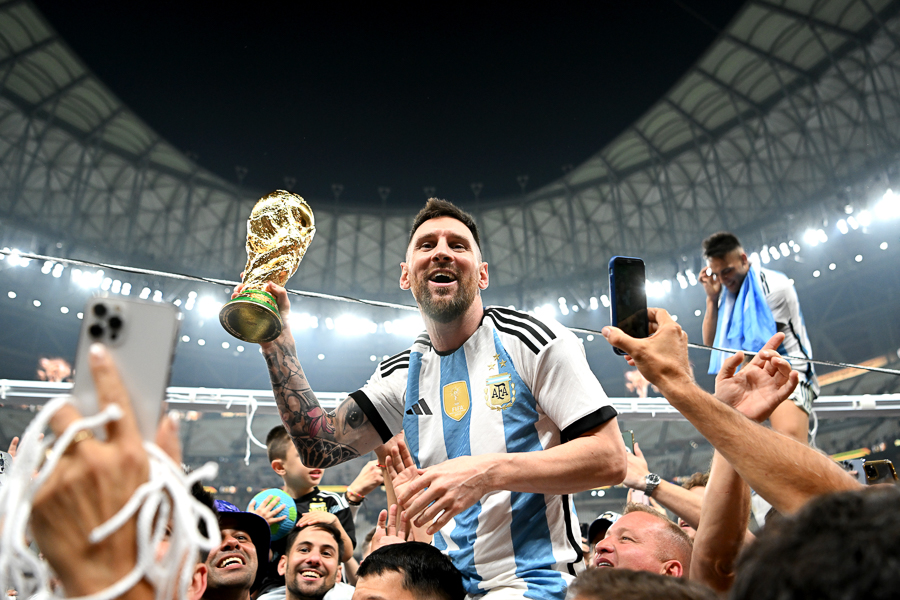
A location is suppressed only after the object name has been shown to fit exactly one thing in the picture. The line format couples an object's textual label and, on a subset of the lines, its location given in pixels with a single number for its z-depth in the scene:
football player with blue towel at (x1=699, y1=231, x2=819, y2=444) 4.23
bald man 2.56
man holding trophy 1.81
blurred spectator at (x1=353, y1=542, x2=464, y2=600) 2.00
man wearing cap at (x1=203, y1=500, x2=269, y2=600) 2.88
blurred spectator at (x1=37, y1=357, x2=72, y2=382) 16.58
